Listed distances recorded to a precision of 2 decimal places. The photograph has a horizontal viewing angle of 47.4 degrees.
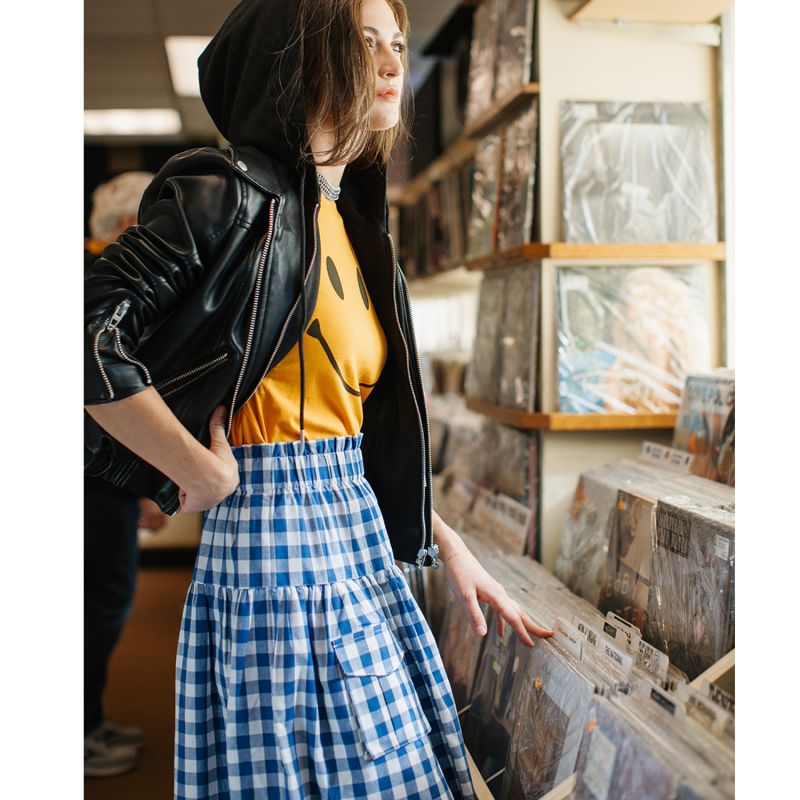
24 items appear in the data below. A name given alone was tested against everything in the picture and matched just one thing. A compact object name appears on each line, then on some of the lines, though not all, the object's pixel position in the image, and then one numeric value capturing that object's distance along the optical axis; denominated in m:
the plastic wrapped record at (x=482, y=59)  2.43
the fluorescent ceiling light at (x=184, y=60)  4.77
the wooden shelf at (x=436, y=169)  3.24
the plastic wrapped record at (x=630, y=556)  1.56
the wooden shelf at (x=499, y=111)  2.04
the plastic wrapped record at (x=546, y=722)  1.27
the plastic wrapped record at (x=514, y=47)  2.07
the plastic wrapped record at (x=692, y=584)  1.31
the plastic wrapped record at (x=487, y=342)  2.36
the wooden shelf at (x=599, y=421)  2.00
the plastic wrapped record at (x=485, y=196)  2.36
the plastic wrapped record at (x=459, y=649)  1.77
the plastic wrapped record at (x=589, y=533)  1.78
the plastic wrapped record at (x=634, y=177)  2.01
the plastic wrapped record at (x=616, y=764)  1.01
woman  1.05
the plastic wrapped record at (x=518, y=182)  2.06
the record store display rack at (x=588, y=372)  1.42
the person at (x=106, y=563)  2.65
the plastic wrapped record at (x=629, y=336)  2.03
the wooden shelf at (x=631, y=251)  1.99
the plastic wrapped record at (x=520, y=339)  2.07
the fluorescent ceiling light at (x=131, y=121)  6.26
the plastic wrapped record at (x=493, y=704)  1.52
